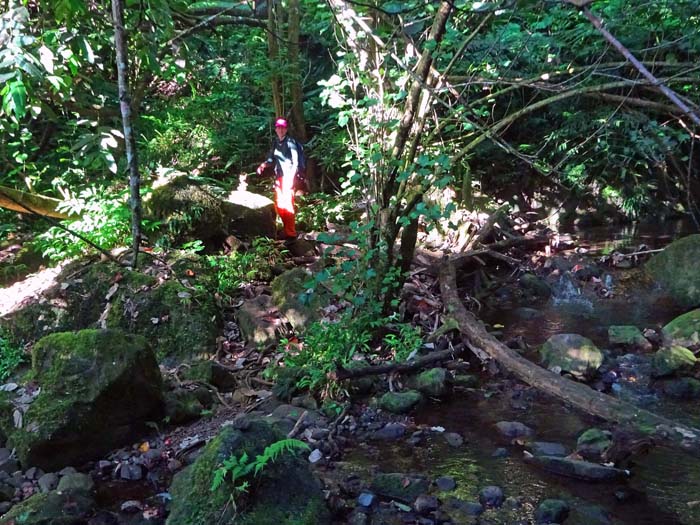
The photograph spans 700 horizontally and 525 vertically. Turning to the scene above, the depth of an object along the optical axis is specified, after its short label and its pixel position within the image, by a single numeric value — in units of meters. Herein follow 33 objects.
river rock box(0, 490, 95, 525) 3.70
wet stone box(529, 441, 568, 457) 4.44
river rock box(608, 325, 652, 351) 6.48
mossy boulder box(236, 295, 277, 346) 6.57
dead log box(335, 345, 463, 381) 5.38
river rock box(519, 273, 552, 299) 8.53
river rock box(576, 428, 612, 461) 4.34
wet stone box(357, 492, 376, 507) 3.84
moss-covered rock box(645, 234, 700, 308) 7.78
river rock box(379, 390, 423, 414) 5.26
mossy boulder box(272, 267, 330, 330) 6.76
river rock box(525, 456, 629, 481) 4.06
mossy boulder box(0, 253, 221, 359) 6.45
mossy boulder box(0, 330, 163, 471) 4.62
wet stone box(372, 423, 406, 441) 4.89
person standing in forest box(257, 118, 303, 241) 8.36
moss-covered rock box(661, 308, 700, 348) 6.24
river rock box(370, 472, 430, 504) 3.95
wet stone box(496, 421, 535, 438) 4.80
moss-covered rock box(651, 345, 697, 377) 5.70
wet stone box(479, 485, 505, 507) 3.87
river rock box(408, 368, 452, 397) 5.52
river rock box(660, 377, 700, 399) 5.35
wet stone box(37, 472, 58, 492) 4.31
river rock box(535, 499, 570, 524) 3.64
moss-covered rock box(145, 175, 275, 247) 7.97
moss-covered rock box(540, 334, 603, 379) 5.76
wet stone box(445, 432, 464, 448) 4.73
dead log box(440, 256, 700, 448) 4.41
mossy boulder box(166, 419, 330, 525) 3.26
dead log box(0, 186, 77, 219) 8.09
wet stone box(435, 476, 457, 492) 4.07
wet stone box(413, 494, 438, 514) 3.79
